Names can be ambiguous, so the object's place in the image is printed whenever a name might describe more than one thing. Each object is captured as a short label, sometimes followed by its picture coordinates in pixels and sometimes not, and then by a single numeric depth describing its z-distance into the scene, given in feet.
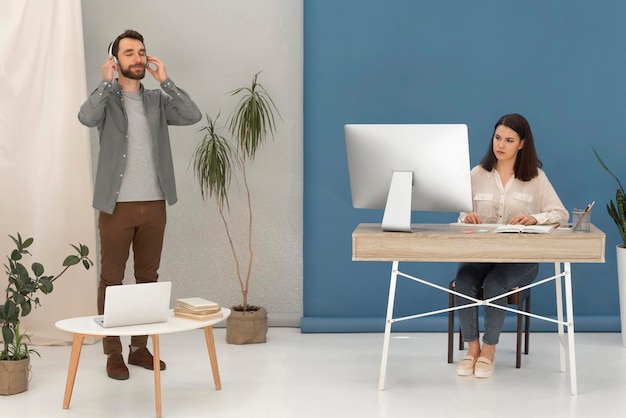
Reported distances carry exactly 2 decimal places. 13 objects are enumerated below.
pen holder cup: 13.02
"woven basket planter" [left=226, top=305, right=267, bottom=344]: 16.69
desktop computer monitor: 13.07
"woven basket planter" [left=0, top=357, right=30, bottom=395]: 13.24
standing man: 14.12
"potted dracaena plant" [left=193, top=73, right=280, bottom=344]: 16.71
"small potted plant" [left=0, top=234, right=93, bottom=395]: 13.25
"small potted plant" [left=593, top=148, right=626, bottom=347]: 16.57
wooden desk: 12.58
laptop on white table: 11.78
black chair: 14.56
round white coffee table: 11.70
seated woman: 14.20
